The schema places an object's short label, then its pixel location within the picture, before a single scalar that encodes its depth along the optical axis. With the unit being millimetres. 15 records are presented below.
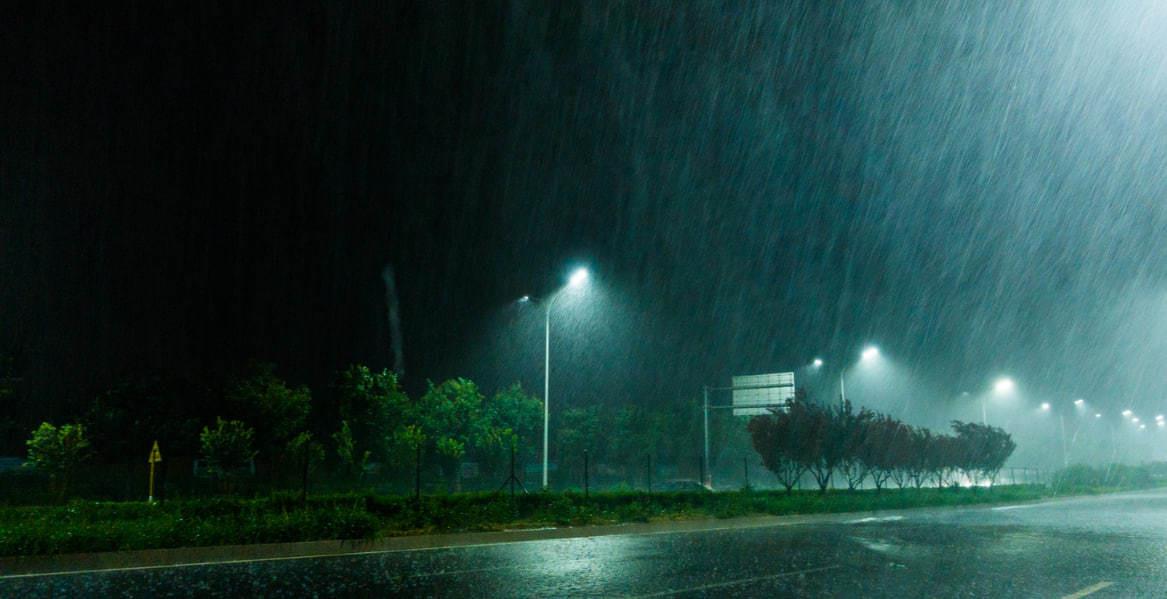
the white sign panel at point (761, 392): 38906
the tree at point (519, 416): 51344
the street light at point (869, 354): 44062
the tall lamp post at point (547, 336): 28688
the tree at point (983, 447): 52594
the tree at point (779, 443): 35875
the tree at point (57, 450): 35031
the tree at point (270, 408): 42500
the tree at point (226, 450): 38769
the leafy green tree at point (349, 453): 40875
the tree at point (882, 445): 40250
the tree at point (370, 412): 43469
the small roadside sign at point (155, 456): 27100
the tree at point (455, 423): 44250
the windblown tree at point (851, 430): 36750
